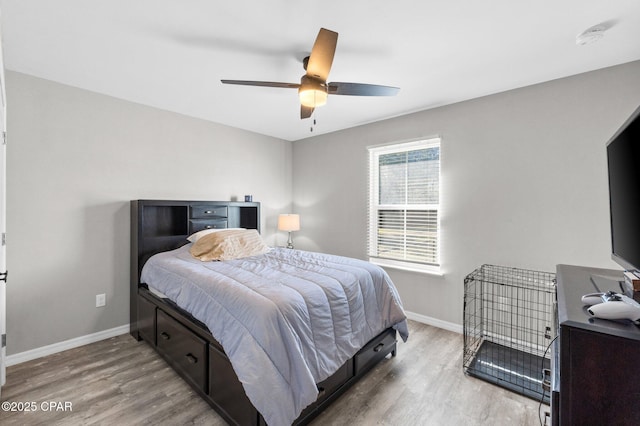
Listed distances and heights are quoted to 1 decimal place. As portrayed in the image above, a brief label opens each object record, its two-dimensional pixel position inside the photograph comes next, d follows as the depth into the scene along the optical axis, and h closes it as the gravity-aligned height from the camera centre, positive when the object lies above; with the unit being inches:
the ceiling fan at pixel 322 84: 63.5 +37.3
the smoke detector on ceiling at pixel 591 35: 70.1 +46.4
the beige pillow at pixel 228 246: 107.6 -12.1
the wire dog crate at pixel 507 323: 90.5 -42.0
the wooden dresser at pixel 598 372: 30.5 -18.2
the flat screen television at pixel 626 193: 40.8 +3.5
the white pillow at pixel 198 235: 120.1 -8.0
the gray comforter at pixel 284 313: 57.1 -24.6
